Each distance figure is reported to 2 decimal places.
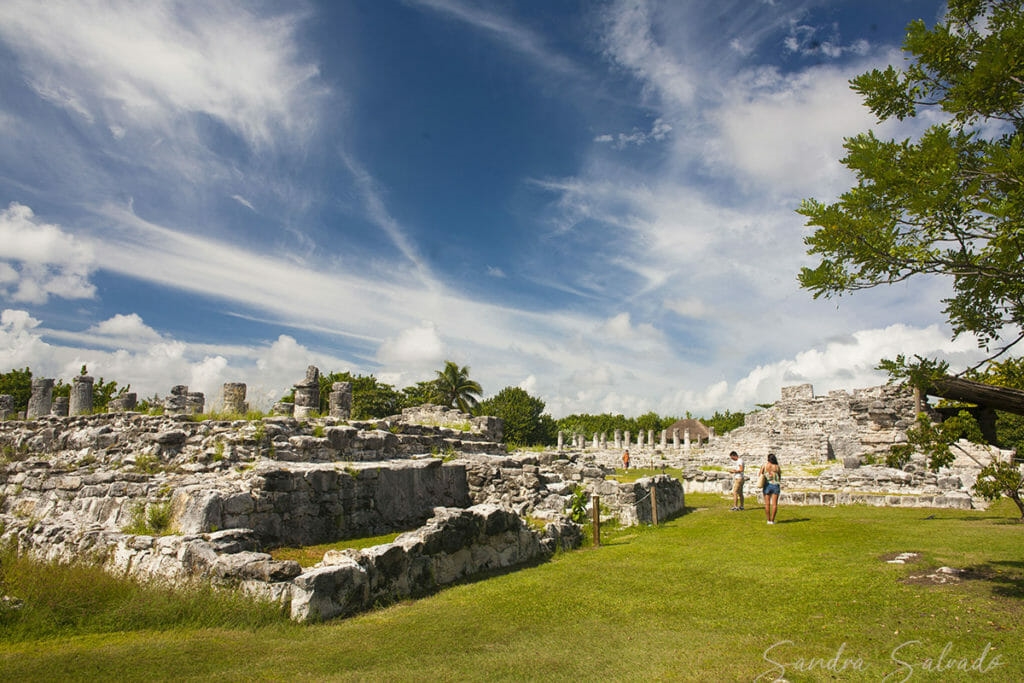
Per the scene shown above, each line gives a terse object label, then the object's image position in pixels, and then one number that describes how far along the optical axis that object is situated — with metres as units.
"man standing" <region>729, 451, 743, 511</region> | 16.55
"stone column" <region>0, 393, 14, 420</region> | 22.89
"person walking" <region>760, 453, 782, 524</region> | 13.36
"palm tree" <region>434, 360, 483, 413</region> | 58.94
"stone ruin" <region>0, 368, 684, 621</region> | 7.18
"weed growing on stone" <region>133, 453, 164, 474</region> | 11.77
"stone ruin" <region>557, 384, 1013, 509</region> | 18.58
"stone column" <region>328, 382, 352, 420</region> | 16.89
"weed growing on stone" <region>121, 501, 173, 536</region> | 9.41
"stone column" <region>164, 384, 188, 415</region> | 14.46
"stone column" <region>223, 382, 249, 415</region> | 15.37
